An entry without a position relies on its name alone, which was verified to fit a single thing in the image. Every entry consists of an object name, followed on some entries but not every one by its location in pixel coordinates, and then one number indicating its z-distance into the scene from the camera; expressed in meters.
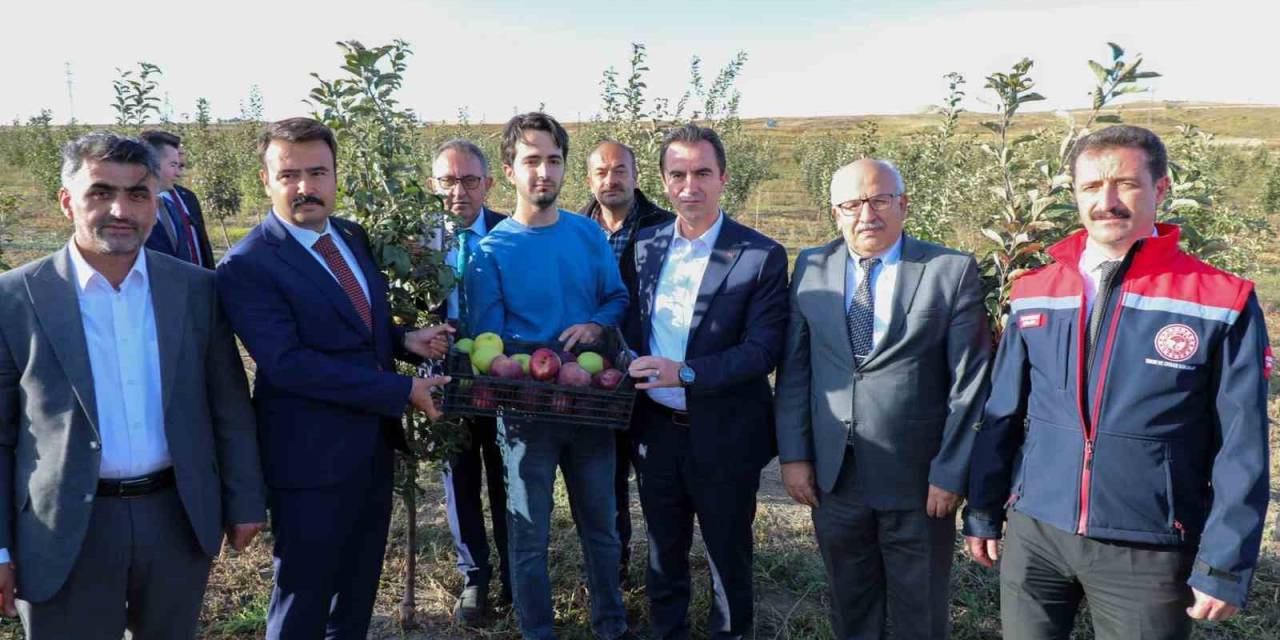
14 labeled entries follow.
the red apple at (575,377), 3.52
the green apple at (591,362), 3.64
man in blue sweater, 4.00
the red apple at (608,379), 3.55
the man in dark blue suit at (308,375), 3.20
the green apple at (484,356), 3.57
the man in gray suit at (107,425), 2.69
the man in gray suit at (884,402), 3.37
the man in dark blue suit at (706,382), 3.87
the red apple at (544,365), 3.53
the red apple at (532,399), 3.46
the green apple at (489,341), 3.64
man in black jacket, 5.05
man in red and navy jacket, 2.53
